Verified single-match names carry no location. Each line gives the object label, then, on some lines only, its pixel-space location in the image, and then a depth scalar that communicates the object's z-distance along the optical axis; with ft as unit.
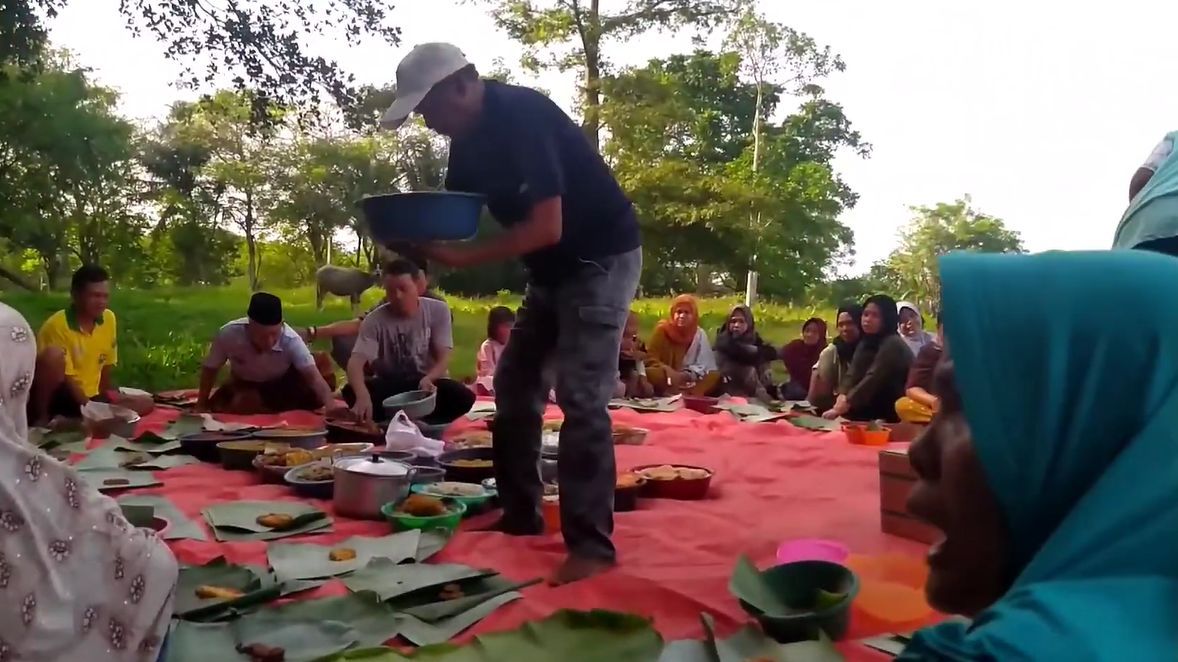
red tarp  6.64
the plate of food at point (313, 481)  9.46
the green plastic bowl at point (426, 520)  8.18
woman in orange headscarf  18.94
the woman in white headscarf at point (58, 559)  4.21
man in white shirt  14.89
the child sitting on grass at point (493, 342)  18.19
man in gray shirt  13.73
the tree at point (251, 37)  18.47
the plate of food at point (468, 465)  9.87
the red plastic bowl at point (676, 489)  9.91
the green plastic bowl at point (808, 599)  5.88
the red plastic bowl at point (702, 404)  16.46
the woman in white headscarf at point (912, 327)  19.02
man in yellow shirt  14.20
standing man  6.98
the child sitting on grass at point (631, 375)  18.33
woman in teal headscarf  1.81
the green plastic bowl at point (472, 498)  8.75
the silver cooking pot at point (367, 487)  8.68
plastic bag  10.64
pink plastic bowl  7.61
